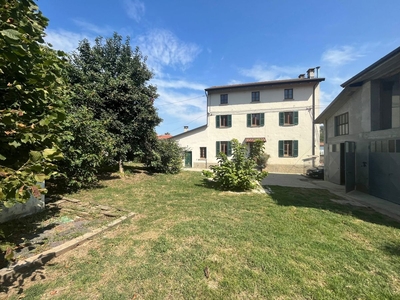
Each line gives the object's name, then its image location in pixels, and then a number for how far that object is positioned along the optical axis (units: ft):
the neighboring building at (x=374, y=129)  20.67
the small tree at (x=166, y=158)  38.01
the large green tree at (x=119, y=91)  28.55
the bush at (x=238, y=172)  24.75
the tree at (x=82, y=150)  19.02
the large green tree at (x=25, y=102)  4.74
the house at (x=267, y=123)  55.47
